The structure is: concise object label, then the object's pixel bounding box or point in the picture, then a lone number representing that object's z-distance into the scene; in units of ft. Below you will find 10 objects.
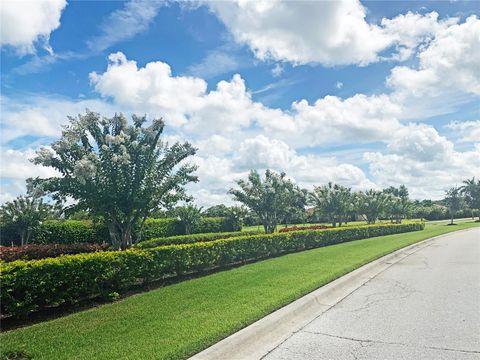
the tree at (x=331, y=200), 103.86
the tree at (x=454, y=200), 182.80
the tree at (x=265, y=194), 68.18
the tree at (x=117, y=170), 34.27
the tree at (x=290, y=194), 71.00
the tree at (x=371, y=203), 132.05
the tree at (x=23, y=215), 64.49
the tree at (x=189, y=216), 95.89
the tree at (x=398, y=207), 150.20
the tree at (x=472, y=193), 213.46
